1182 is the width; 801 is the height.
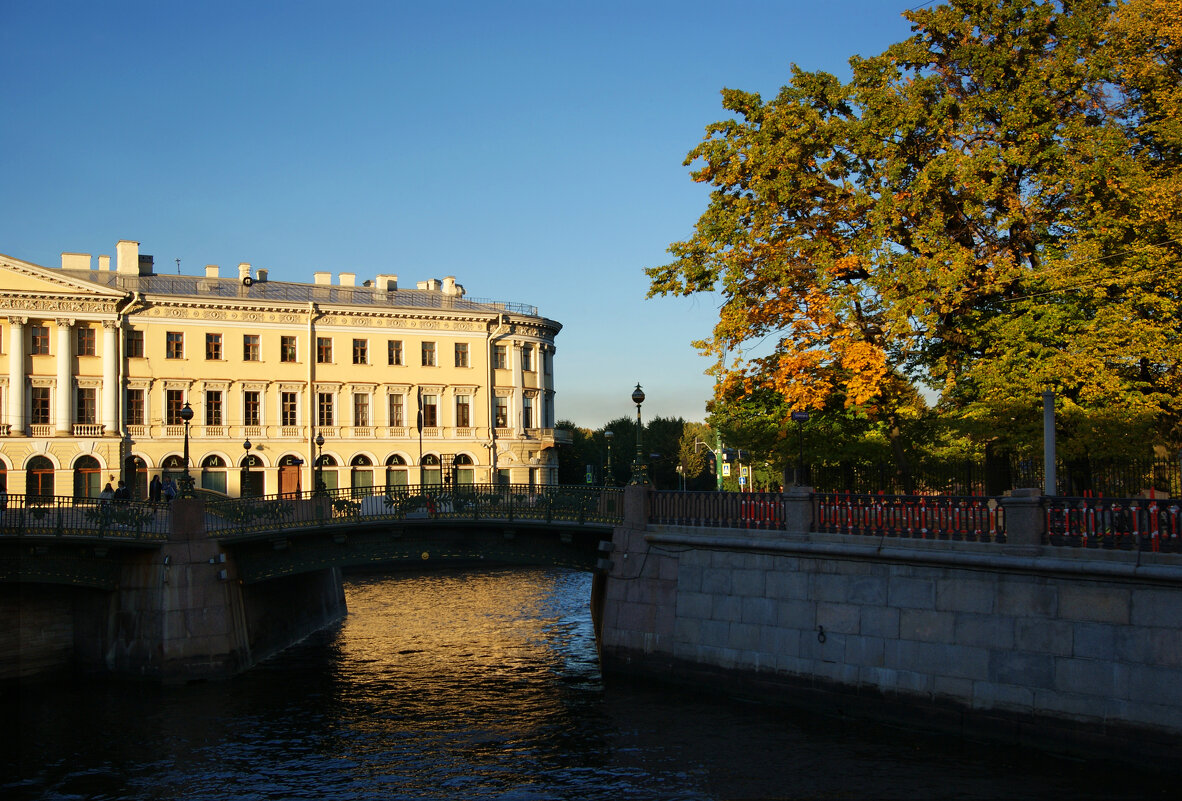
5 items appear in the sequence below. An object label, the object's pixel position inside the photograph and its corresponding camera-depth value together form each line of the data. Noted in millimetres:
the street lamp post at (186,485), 28661
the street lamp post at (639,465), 26891
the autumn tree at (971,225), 25828
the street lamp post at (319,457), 59375
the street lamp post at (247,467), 53619
